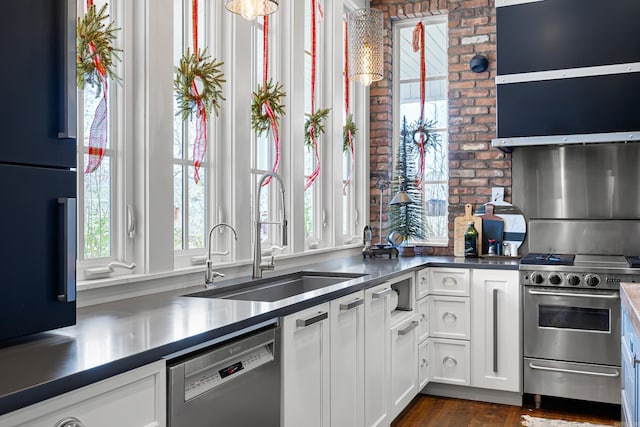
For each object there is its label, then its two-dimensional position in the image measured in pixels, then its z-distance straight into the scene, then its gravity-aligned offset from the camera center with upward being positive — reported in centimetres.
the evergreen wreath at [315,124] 409 +63
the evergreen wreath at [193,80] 279 +65
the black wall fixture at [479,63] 467 +120
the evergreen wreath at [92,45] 221 +65
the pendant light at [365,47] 382 +110
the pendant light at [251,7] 246 +88
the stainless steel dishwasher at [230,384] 161 -53
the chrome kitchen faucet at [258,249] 303 -18
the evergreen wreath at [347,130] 469 +67
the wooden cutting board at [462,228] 467 -12
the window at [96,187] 228 +11
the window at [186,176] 283 +19
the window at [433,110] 498 +89
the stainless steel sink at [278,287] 269 -38
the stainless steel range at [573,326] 370 -74
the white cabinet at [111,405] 119 -43
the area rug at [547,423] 361 -131
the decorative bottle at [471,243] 458 -24
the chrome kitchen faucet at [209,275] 270 -28
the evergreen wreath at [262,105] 339 +64
